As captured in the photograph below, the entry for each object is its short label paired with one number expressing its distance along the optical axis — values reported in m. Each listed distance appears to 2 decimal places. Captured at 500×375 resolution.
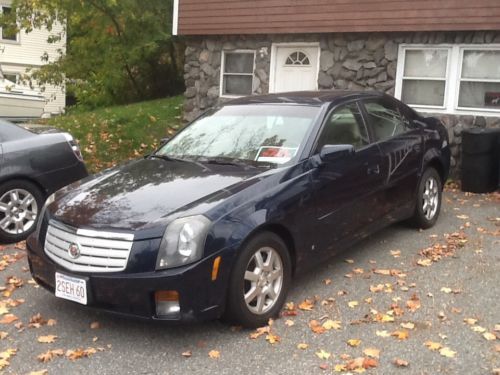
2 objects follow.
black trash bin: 8.70
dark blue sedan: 3.73
